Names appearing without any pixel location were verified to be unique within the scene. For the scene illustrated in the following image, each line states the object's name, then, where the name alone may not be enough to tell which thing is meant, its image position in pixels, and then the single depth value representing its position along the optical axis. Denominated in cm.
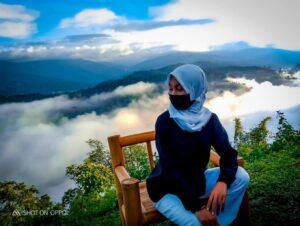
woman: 225
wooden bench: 226
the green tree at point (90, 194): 491
